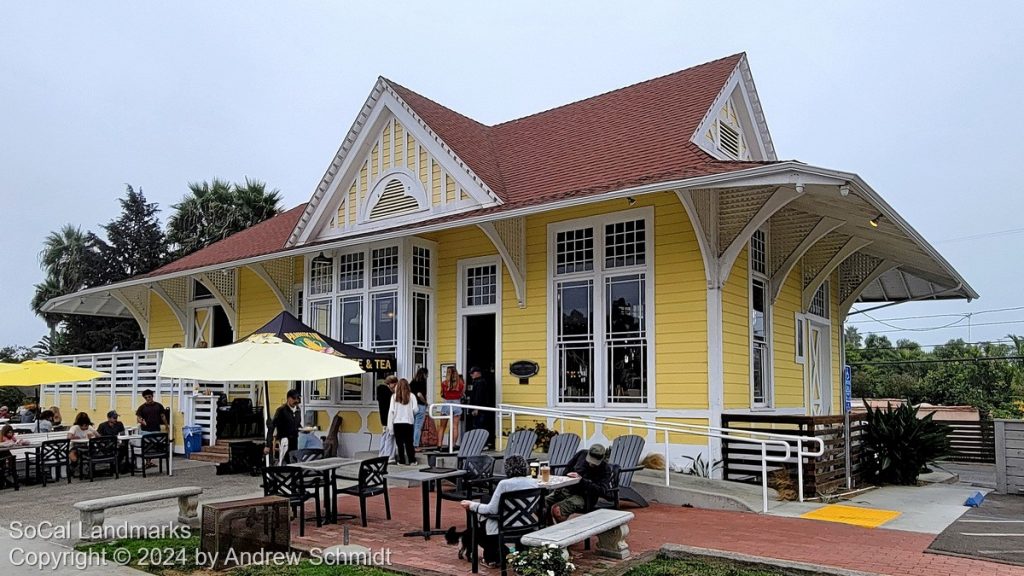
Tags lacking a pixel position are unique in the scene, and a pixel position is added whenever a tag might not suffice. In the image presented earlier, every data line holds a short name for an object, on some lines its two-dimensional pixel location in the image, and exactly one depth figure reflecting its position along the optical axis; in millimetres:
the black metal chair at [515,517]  6863
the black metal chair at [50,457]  13109
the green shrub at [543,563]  6082
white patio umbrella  9133
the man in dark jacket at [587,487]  8336
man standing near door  13531
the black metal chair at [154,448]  13711
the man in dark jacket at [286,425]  10608
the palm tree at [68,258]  34219
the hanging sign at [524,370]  13531
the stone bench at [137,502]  8586
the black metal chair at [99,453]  13297
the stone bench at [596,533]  6348
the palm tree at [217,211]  31453
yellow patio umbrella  13727
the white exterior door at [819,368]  15641
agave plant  12648
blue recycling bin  16375
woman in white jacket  12945
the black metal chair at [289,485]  8680
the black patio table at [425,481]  8367
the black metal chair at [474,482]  8703
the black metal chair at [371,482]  9008
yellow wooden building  11703
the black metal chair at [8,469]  12617
